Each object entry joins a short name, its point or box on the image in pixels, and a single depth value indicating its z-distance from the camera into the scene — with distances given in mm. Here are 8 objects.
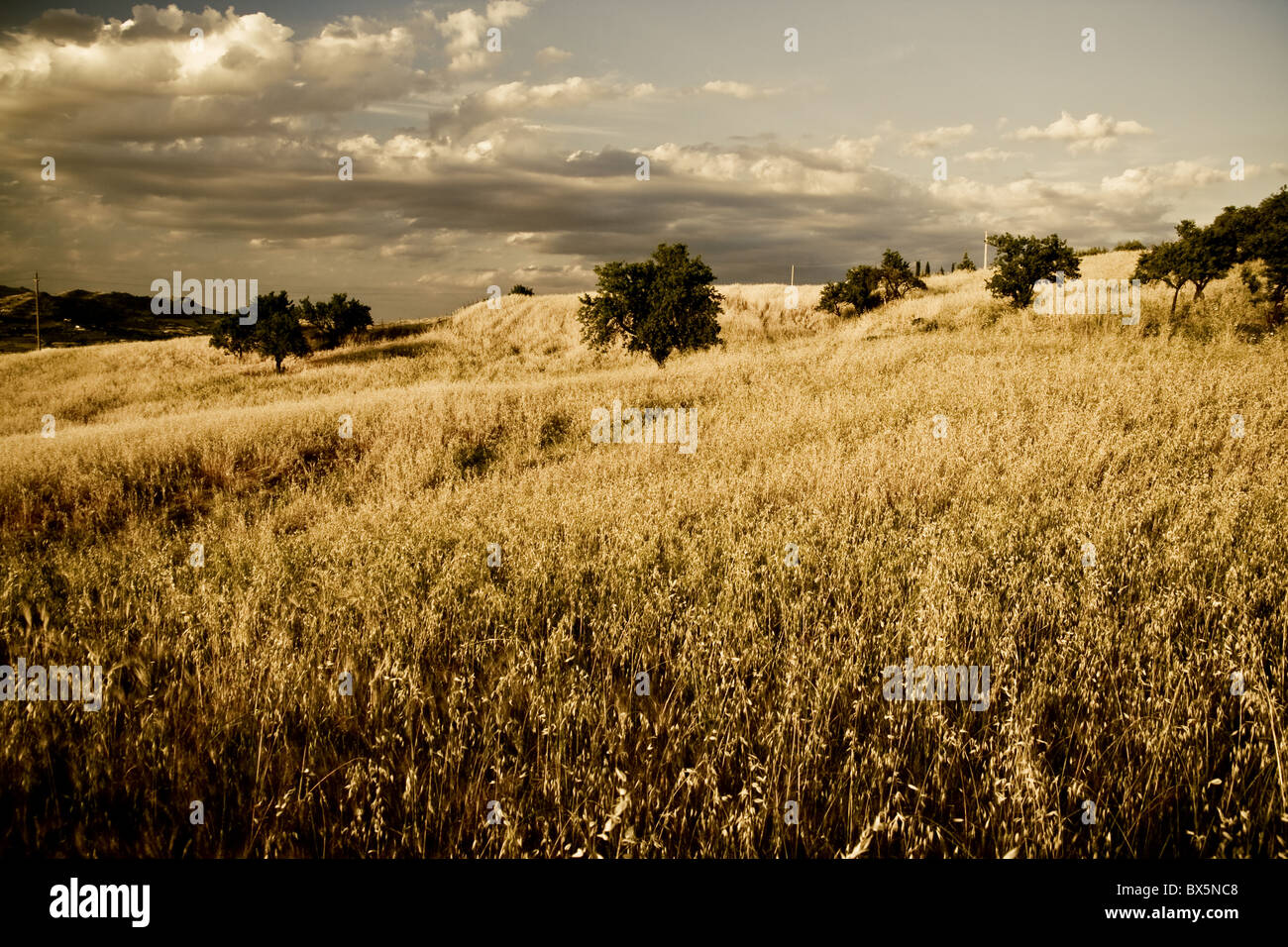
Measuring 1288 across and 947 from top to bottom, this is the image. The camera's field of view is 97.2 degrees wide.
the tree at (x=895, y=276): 46094
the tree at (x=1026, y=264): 28109
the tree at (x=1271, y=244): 18422
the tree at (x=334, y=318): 42119
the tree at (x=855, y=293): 45594
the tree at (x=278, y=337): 35156
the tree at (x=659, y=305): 25141
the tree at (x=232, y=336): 35469
